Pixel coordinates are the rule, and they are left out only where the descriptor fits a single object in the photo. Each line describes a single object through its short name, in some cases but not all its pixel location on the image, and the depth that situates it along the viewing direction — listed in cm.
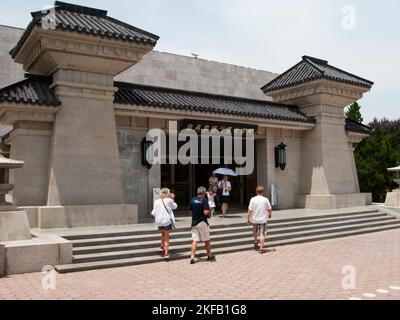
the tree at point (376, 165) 2577
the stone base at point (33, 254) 817
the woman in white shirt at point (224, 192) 1454
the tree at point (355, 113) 2893
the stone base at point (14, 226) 875
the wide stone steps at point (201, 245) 924
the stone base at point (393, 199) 1865
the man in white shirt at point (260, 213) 1077
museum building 1155
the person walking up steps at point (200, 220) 951
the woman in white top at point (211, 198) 1350
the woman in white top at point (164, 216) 953
